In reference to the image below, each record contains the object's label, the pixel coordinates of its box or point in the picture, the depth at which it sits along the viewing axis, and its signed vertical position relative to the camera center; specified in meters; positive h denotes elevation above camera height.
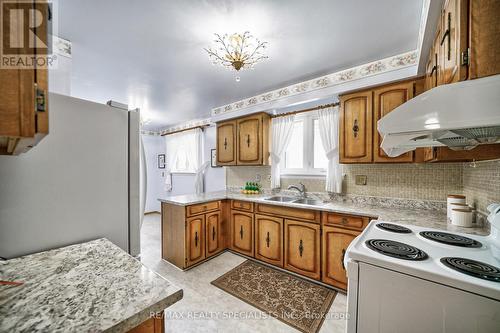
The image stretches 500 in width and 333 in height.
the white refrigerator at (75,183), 0.83 -0.09
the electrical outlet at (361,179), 2.36 -0.17
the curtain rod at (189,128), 4.31 +0.86
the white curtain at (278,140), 2.93 +0.39
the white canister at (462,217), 1.44 -0.39
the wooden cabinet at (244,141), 3.01 +0.41
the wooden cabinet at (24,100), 0.39 +0.14
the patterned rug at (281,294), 1.69 -1.31
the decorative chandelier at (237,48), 1.68 +1.09
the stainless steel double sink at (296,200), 2.71 -0.50
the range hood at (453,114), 0.62 +0.19
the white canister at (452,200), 1.59 -0.29
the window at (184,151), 4.46 +0.35
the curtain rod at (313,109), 2.51 +0.79
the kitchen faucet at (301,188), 2.78 -0.33
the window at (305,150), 2.80 +0.23
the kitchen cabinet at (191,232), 2.44 -0.90
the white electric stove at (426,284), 0.77 -0.53
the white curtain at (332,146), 2.46 +0.25
